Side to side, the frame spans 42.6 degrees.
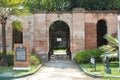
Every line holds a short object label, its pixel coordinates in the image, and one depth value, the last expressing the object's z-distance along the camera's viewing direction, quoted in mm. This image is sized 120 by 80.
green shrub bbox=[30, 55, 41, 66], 11263
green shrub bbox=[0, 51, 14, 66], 11213
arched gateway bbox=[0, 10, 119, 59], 13473
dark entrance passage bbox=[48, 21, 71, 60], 16706
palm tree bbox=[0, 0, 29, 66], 10802
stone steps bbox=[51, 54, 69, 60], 15414
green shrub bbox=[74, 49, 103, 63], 12205
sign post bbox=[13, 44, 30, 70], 9985
